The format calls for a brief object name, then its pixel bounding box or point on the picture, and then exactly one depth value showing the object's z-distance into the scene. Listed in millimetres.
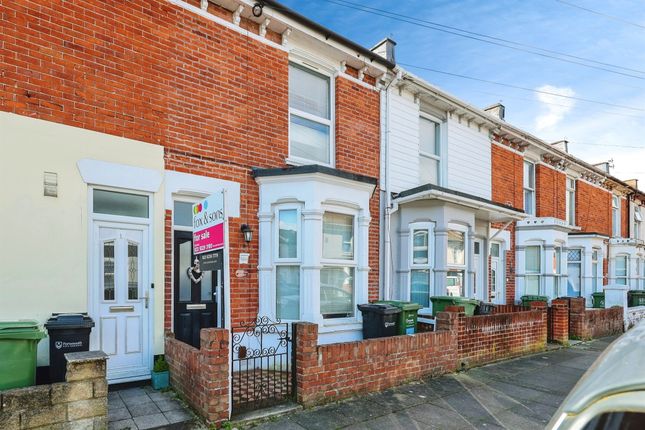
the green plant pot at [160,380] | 5684
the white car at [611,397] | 1214
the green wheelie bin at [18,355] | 3932
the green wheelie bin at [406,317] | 7457
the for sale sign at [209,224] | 4750
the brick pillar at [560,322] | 10398
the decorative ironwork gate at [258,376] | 5098
